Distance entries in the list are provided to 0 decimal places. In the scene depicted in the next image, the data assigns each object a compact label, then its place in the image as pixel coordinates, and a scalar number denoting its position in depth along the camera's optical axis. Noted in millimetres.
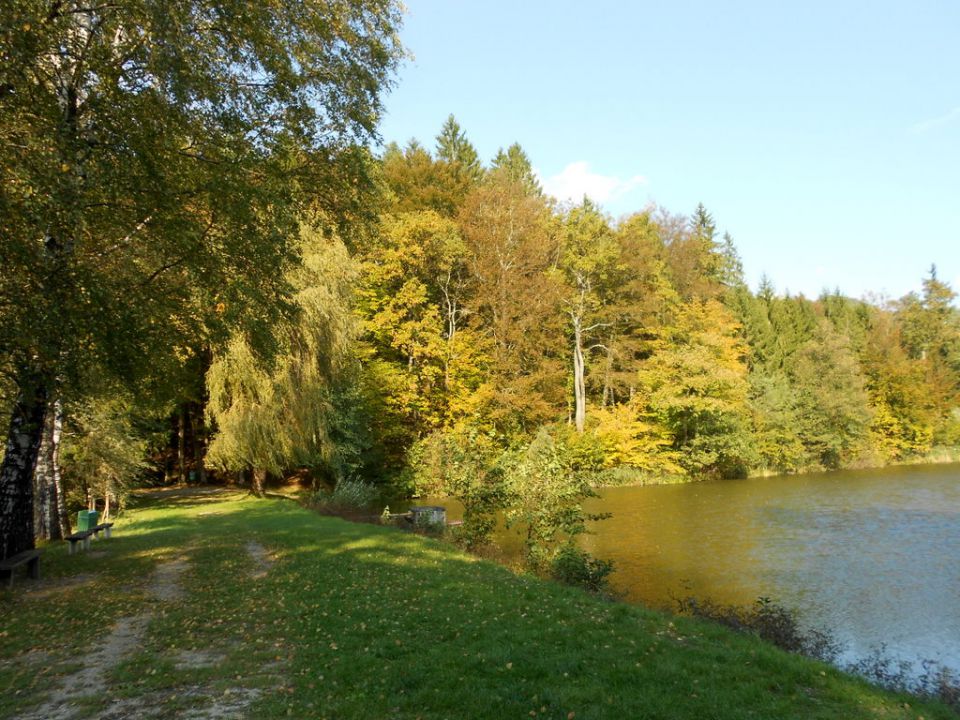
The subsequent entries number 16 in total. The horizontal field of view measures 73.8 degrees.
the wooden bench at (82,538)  11028
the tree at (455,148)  47750
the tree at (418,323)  28109
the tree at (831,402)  37156
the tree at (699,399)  32469
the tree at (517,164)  50212
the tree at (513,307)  29828
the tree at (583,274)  33250
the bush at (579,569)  10156
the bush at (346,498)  19969
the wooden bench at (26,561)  8109
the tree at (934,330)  45719
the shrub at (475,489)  12938
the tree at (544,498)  11461
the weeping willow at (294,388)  20062
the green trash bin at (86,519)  13242
